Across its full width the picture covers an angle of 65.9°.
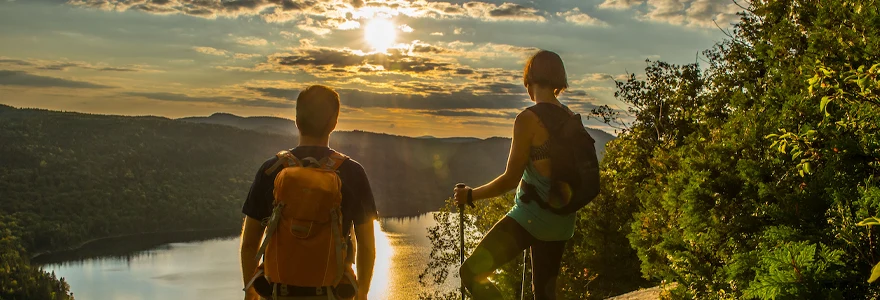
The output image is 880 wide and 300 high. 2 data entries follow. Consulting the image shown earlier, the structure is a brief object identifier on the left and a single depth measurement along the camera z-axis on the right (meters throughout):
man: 3.08
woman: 3.45
